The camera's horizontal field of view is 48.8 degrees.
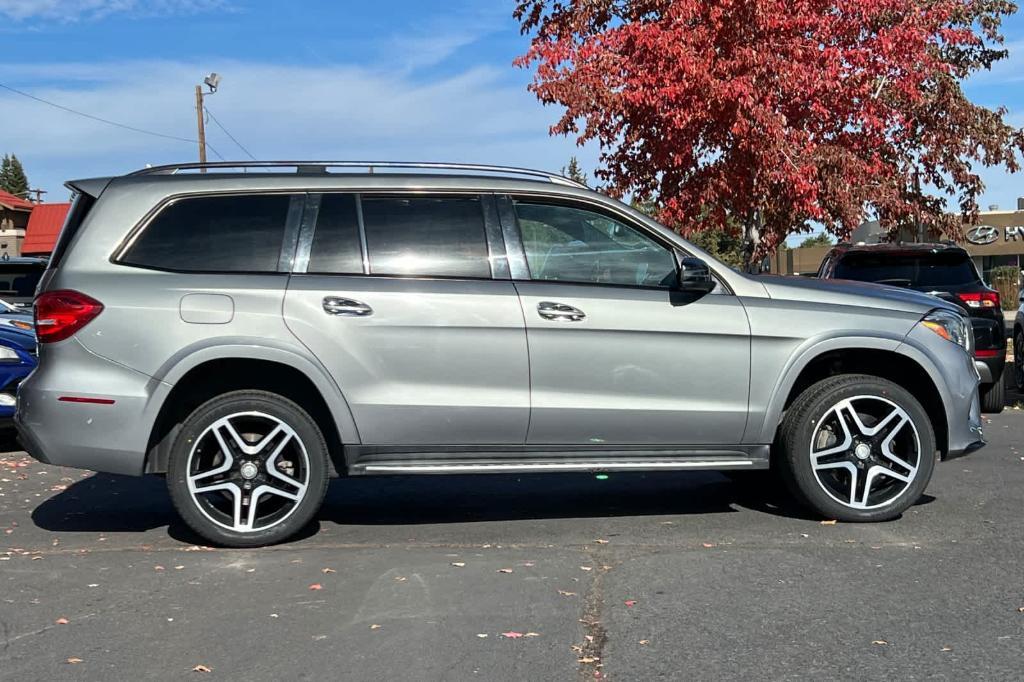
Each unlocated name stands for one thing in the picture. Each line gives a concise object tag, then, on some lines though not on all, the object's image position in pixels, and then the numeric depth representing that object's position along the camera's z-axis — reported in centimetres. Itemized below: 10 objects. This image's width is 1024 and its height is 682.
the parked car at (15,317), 946
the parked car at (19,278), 1325
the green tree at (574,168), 8719
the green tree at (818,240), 9712
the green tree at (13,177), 13662
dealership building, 4938
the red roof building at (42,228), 7262
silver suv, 561
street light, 3566
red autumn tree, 1332
